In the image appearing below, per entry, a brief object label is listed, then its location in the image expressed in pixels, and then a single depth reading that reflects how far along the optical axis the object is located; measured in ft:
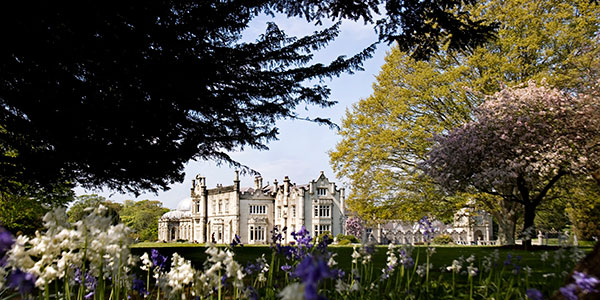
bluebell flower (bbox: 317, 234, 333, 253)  14.29
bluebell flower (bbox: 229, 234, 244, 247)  14.84
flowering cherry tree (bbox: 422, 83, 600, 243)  55.67
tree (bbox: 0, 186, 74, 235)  92.79
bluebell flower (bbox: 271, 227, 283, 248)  16.80
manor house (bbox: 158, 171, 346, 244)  185.68
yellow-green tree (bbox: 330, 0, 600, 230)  70.08
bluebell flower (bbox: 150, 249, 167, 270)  12.67
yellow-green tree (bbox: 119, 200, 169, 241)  257.96
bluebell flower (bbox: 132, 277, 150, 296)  11.36
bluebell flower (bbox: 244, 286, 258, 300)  9.35
